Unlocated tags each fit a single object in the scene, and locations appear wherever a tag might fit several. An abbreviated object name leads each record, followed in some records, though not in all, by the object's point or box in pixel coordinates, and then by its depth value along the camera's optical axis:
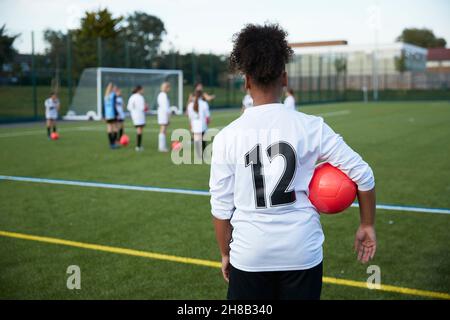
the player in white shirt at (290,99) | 19.18
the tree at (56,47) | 28.67
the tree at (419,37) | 115.94
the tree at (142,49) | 34.60
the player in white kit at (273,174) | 2.51
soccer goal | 28.62
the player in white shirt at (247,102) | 19.23
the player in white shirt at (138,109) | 15.55
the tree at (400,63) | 69.43
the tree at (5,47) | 25.92
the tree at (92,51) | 30.45
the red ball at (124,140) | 16.20
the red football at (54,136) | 18.33
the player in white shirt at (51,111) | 18.88
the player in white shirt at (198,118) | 14.09
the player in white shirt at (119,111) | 16.49
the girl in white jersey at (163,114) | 15.20
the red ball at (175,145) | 14.48
